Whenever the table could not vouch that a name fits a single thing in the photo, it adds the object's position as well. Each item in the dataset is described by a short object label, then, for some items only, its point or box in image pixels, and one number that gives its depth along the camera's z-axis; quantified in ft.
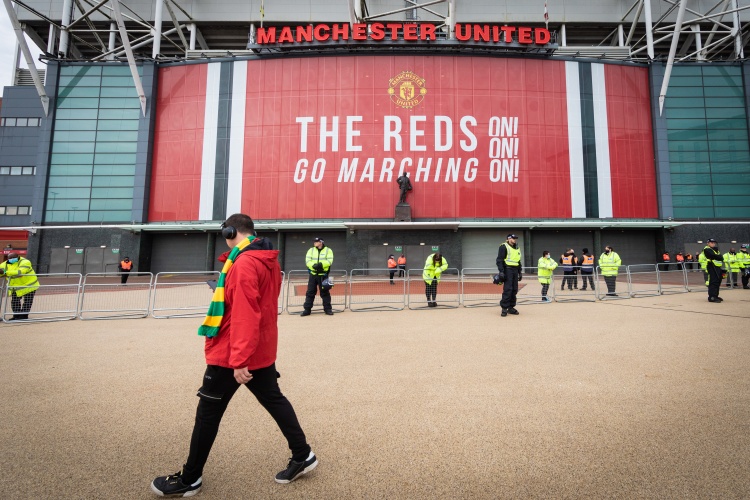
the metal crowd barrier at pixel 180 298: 30.35
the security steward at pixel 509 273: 28.32
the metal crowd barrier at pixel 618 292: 38.00
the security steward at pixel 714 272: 32.94
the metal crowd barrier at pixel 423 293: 34.76
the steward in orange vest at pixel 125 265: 59.63
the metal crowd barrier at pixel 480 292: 35.38
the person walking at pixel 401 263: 64.80
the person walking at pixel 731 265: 44.75
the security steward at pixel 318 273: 29.73
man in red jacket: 7.07
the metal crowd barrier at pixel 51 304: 27.43
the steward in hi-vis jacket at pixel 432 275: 33.86
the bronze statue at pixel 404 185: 73.61
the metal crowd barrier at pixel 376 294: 33.91
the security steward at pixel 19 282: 27.32
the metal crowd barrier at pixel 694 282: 42.88
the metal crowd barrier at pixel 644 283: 40.88
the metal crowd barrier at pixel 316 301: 33.19
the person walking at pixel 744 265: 44.08
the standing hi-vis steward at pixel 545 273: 36.96
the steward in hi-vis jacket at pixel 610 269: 39.12
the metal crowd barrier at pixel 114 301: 29.30
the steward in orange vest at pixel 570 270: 42.68
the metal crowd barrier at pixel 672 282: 42.47
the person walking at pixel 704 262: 34.87
